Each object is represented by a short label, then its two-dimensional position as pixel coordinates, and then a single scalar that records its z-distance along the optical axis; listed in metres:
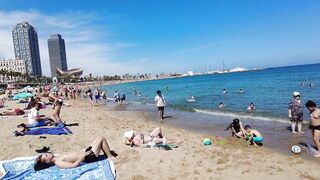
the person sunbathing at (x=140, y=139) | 6.61
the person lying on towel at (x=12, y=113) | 12.30
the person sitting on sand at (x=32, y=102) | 11.47
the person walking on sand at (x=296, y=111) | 8.01
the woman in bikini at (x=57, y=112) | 9.08
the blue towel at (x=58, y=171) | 4.81
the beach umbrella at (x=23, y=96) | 20.38
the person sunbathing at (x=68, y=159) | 5.11
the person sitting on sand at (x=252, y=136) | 7.11
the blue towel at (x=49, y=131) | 7.83
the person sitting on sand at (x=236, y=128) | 7.84
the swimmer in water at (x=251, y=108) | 14.41
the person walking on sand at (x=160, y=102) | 11.69
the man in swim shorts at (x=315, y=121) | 6.06
